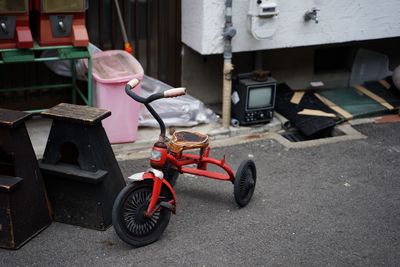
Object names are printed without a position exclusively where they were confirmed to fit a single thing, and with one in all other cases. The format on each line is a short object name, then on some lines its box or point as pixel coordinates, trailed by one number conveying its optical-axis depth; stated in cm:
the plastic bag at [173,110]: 780
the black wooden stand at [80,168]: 547
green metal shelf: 652
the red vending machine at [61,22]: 648
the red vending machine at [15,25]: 630
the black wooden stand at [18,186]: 517
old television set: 779
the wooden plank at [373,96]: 867
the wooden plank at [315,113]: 820
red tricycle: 517
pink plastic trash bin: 696
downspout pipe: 739
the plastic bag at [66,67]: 748
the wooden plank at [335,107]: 830
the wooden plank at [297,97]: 847
